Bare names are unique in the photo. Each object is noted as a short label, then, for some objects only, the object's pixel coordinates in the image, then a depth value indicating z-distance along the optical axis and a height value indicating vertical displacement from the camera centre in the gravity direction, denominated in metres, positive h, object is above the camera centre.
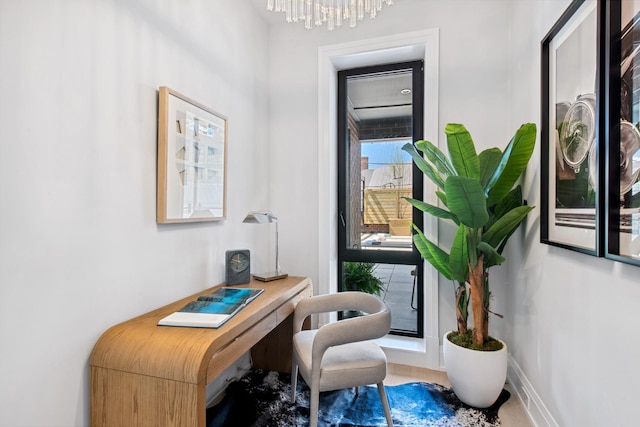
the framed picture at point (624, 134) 0.96 +0.27
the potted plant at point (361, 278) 2.78 -0.60
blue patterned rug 1.75 -1.20
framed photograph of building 1.54 +0.29
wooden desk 1.07 -0.58
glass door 2.63 +0.25
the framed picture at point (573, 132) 1.16 +0.36
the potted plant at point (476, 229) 1.63 -0.09
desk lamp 2.02 -0.06
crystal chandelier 1.51 +1.03
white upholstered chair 1.54 -0.78
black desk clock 2.00 -0.36
